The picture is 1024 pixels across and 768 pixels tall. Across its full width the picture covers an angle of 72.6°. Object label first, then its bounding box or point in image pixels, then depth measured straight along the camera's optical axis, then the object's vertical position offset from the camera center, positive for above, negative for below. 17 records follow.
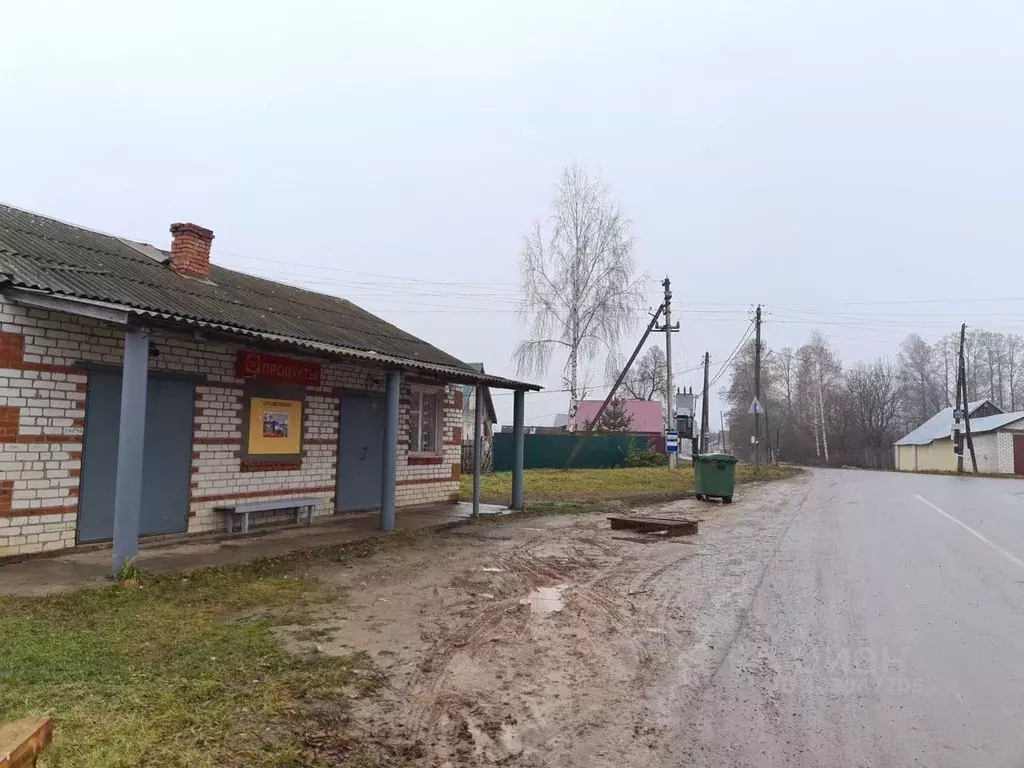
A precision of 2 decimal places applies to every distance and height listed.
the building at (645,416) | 43.19 +1.50
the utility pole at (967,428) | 37.91 +1.13
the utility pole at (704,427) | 40.99 +0.85
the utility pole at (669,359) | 29.08 +3.58
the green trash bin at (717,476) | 17.16 -0.87
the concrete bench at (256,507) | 9.94 -1.15
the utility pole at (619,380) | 29.91 +2.56
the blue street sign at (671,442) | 28.12 -0.07
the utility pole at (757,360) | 33.78 +4.09
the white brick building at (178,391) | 7.72 +0.50
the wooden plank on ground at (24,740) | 2.29 -1.12
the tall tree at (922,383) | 75.06 +7.00
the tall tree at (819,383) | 64.75 +6.15
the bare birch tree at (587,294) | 33.25 +6.83
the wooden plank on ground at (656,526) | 11.42 -1.44
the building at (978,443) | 40.59 +0.34
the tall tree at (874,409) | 62.09 +3.44
